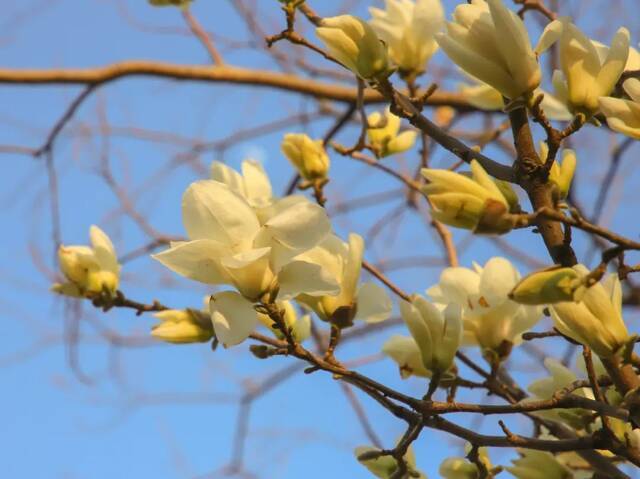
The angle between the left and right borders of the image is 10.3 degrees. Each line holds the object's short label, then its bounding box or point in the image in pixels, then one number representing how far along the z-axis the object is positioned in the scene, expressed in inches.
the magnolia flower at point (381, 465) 100.9
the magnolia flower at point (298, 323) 104.4
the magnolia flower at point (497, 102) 103.1
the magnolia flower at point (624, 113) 96.0
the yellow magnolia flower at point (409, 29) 110.9
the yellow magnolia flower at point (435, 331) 97.6
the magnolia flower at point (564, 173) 96.9
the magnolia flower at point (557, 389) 99.7
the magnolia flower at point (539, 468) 100.7
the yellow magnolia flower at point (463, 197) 93.8
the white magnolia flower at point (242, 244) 96.4
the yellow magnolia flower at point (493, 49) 95.8
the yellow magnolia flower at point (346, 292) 99.4
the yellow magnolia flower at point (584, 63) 96.9
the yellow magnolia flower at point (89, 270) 107.5
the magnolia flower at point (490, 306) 102.2
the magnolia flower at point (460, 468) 101.5
